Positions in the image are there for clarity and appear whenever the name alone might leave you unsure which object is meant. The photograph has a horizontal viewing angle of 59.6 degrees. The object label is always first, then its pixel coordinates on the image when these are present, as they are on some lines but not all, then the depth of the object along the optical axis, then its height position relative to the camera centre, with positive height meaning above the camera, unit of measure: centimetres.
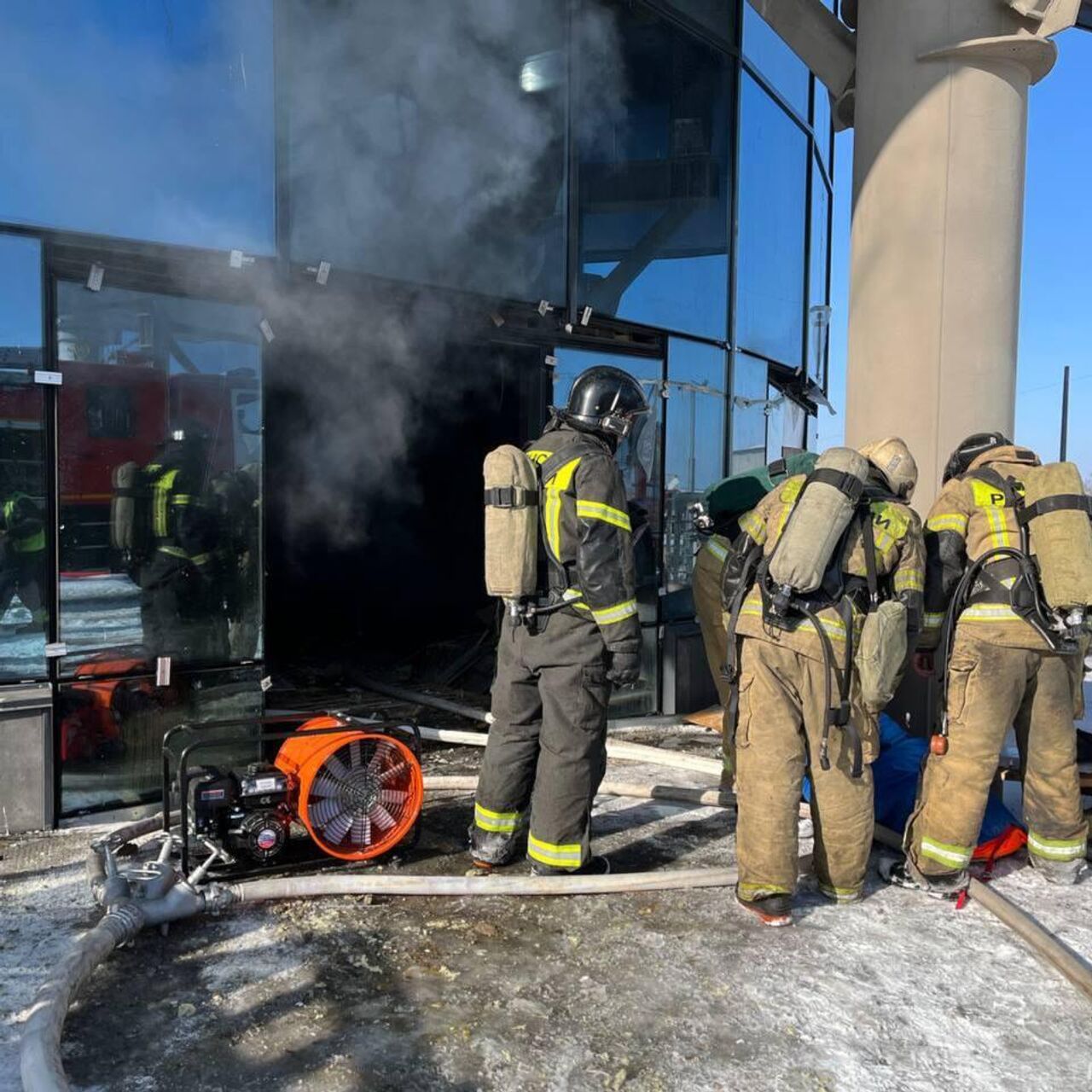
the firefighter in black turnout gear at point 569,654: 363 -66
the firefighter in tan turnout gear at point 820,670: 342 -66
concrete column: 594 +184
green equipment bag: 474 -3
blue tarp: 402 -130
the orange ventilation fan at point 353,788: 366 -120
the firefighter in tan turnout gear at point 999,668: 369 -69
